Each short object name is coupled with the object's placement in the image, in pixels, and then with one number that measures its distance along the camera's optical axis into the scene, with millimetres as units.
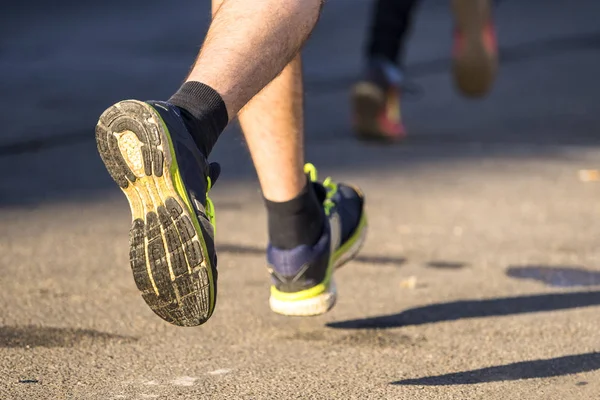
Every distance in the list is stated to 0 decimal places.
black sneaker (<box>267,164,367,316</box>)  6965
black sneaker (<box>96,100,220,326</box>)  6533
